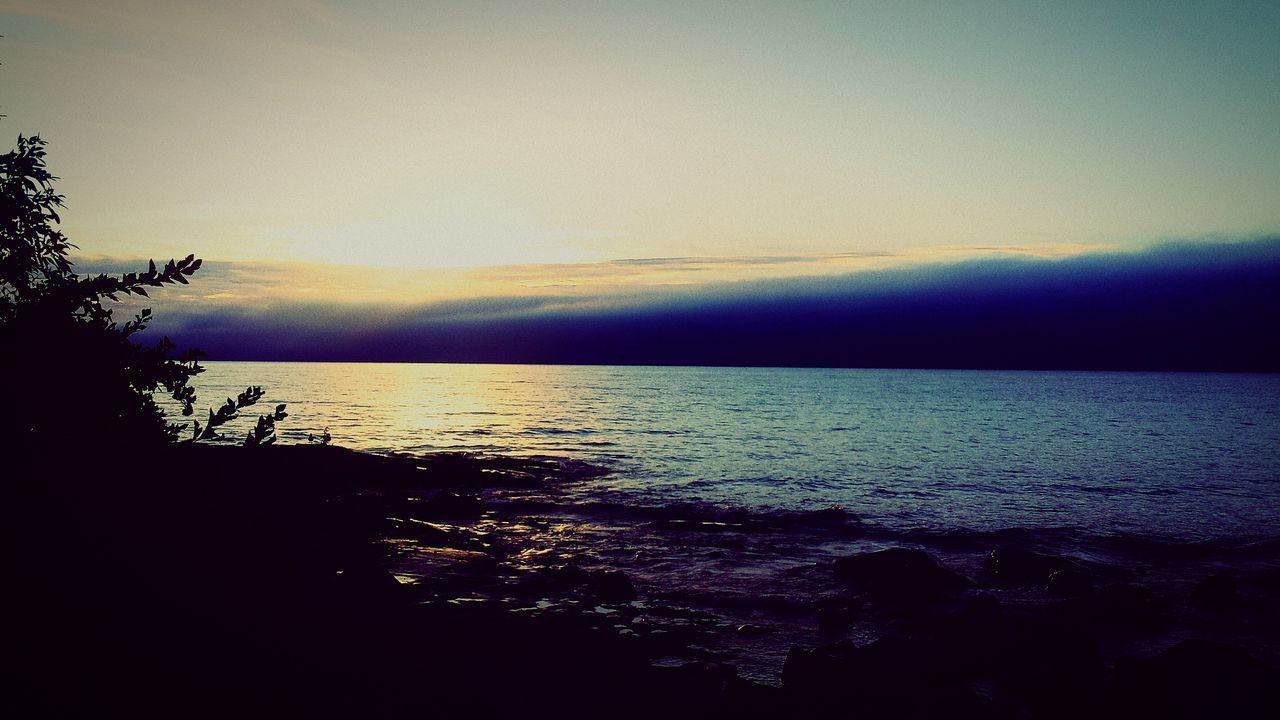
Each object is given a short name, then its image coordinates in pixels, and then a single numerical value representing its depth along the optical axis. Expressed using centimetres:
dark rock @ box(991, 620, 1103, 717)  1138
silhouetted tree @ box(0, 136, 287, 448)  550
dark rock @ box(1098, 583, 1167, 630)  1562
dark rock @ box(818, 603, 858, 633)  1511
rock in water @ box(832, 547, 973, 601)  1742
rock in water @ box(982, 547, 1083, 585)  1944
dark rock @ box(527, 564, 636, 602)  1648
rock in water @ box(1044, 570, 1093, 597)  1788
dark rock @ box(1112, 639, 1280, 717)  1032
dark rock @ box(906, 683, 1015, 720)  1018
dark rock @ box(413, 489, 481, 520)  2683
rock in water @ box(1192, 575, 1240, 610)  1712
